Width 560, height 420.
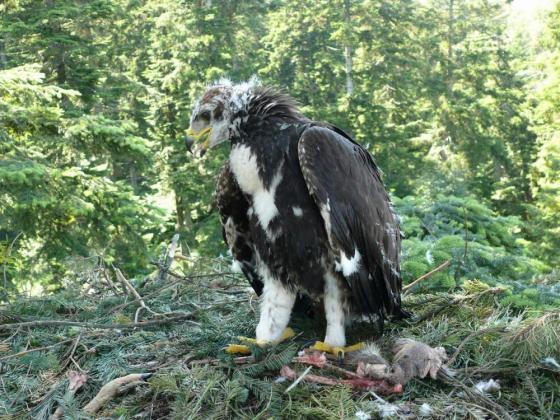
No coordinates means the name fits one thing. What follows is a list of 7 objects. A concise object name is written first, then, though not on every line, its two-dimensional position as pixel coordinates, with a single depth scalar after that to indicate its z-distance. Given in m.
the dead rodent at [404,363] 2.91
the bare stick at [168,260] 5.09
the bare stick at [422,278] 4.13
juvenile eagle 3.17
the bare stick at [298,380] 2.83
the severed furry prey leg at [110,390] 2.91
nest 2.77
